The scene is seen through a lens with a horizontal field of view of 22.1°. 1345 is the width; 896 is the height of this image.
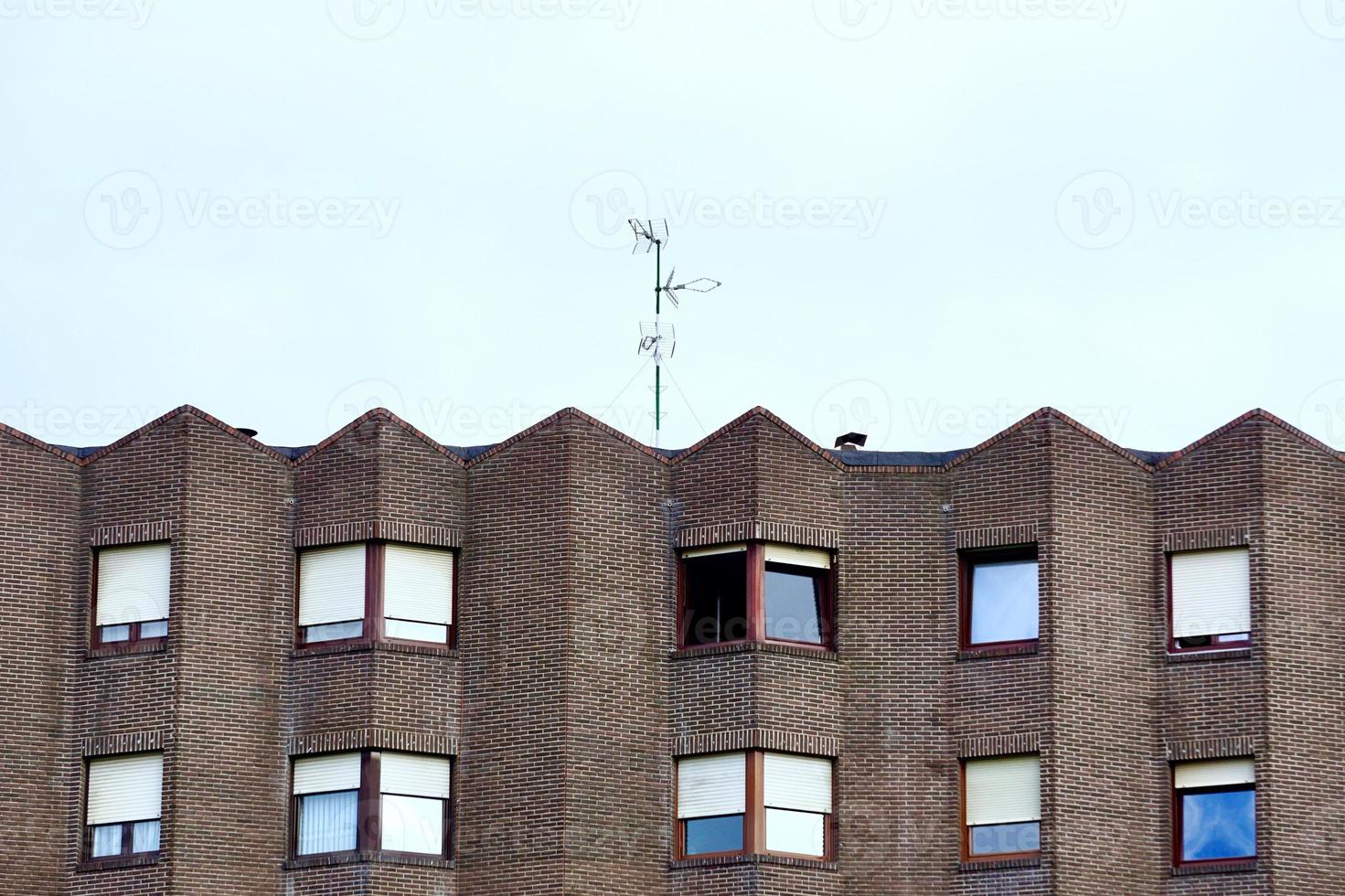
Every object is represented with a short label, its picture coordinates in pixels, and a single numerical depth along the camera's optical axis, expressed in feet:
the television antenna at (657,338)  225.15
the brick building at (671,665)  199.41
